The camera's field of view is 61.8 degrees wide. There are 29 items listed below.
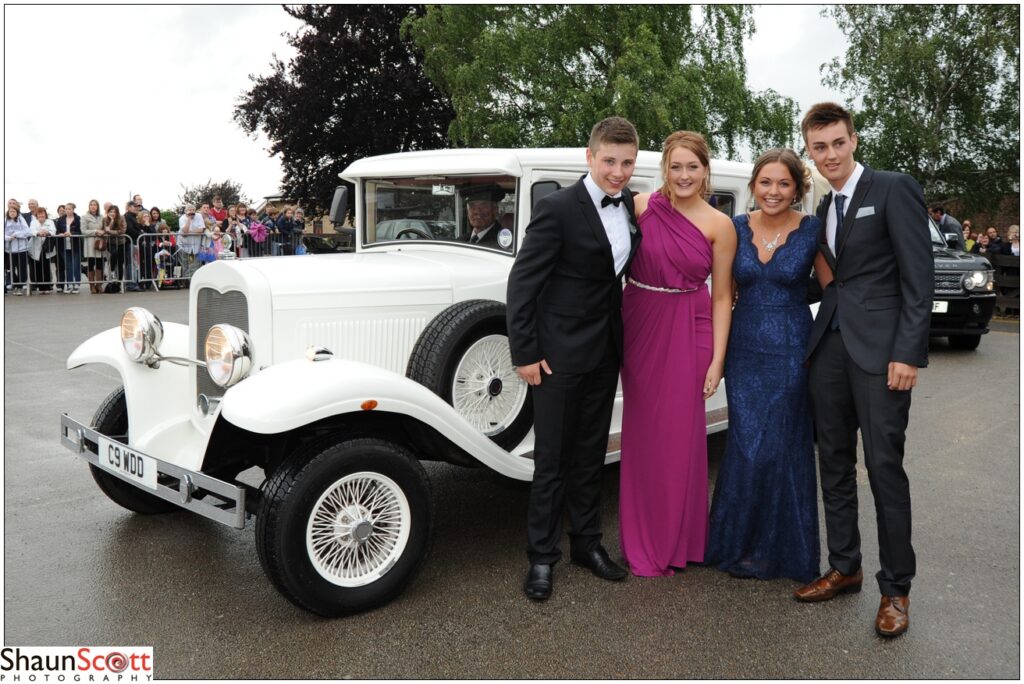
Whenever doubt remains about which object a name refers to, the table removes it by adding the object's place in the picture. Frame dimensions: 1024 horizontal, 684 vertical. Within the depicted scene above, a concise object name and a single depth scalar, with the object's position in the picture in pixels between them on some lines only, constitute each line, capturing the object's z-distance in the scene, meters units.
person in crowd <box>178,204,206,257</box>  17.81
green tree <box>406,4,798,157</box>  20.21
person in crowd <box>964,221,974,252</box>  19.75
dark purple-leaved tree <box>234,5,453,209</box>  26.05
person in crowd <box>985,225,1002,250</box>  18.55
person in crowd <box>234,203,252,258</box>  19.16
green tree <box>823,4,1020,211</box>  26.70
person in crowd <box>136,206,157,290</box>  17.97
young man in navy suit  3.39
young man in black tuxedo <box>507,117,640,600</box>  3.78
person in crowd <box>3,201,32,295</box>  16.05
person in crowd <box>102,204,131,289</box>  16.98
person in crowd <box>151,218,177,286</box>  18.11
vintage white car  3.56
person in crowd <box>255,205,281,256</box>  20.17
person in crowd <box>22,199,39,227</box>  16.48
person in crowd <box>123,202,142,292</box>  17.50
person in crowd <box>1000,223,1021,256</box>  18.12
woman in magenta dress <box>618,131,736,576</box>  3.98
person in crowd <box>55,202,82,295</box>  16.91
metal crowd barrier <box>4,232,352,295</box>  16.81
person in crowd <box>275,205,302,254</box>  20.53
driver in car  4.90
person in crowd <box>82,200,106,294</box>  16.95
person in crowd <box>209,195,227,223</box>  18.91
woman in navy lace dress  3.86
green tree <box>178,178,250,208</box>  50.94
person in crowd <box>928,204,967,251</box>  13.77
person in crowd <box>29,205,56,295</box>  16.36
